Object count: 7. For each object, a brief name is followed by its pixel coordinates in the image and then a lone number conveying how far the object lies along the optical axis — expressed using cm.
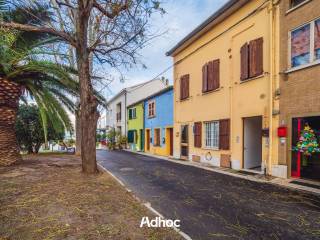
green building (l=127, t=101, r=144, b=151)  2527
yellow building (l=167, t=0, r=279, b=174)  965
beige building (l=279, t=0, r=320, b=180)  805
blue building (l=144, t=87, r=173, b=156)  1913
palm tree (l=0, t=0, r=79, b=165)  868
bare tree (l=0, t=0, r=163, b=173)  829
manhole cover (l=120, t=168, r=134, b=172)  1089
